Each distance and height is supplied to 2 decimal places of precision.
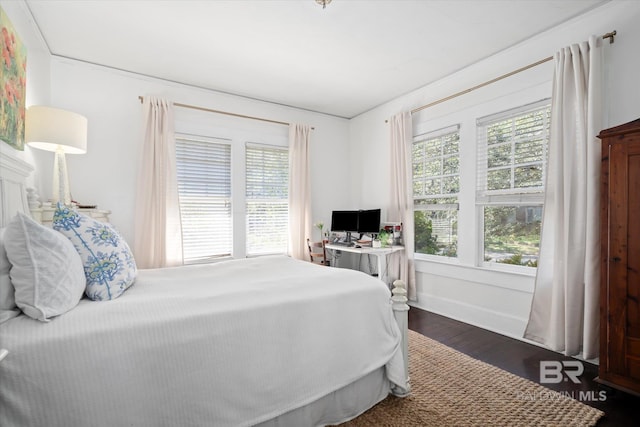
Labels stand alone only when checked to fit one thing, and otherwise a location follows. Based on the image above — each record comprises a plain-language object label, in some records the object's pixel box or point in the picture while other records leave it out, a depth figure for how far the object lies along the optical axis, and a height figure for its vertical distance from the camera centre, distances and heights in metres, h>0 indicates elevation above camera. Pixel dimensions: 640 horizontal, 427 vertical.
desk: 3.51 -0.45
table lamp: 2.21 +0.63
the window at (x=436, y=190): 3.45 +0.27
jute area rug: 1.64 -1.16
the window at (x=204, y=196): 3.66 +0.25
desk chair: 4.27 -0.58
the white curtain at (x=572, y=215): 2.21 -0.03
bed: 0.97 -0.55
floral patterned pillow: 1.35 -0.18
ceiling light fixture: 2.21 +1.59
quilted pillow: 1.09 -0.21
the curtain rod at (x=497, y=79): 2.23 +1.32
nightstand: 2.26 +0.03
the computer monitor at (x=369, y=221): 3.96 -0.10
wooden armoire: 1.81 -0.33
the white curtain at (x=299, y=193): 4.29 +0.31
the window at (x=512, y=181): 2.73 +0.30
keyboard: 4.04 -0.42
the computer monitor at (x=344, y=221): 4.25 -0.11
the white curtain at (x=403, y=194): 3.74 +0.24
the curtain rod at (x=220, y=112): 3.54 +1.33
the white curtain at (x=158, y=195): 3.28 +0.23
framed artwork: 1.74 +0.85
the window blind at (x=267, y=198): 4.13 +0.23
